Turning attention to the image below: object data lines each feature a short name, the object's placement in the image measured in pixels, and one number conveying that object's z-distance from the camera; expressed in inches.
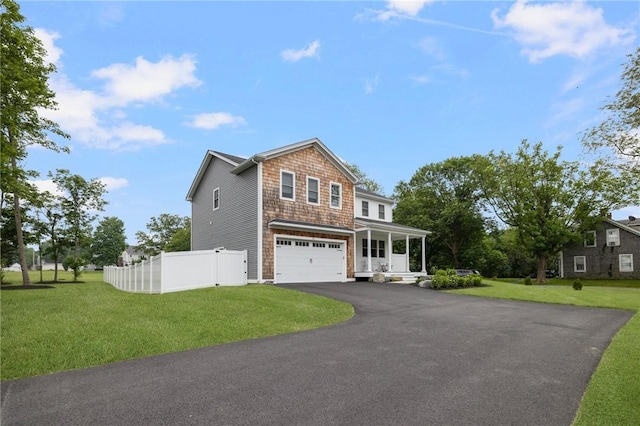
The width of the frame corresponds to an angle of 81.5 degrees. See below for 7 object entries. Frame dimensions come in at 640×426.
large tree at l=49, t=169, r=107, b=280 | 1032.5
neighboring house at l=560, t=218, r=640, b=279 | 1337.4
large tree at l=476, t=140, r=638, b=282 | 1268.5
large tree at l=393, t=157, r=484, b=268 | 1493.6
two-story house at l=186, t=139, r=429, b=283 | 706.2
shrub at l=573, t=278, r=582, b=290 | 826.2
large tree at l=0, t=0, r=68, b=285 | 446.9
